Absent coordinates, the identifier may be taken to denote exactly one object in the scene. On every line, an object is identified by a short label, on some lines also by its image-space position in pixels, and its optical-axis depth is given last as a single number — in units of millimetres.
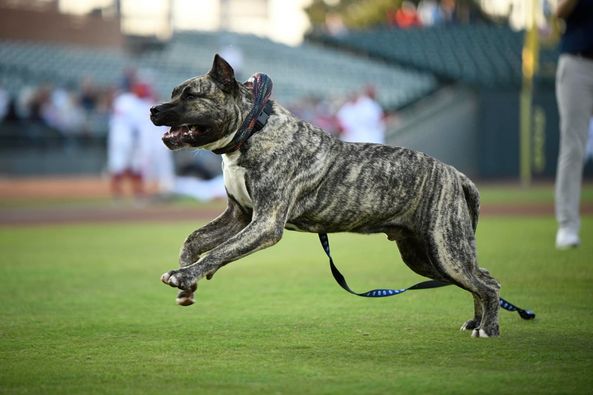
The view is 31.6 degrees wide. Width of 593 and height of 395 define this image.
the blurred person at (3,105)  29750
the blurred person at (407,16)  41625
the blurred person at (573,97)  10633
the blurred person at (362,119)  27172
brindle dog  6285
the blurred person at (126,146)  22000
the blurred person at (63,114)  29969
